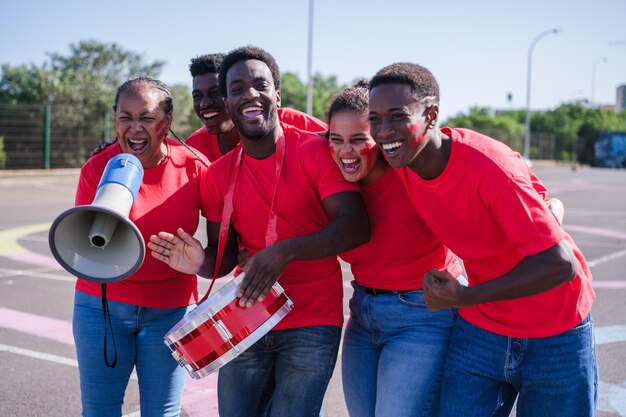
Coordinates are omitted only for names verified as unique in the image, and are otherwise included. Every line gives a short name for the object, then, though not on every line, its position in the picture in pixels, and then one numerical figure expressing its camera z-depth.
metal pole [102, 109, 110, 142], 23.73
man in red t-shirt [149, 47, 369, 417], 2.98
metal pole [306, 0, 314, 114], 26.78
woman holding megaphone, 3.05
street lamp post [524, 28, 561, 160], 43.74
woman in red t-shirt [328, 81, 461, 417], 2.94
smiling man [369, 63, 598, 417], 2.54
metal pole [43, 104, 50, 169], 21.92
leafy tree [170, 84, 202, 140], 28.47
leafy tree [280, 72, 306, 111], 48.38
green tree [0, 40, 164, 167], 23.06
